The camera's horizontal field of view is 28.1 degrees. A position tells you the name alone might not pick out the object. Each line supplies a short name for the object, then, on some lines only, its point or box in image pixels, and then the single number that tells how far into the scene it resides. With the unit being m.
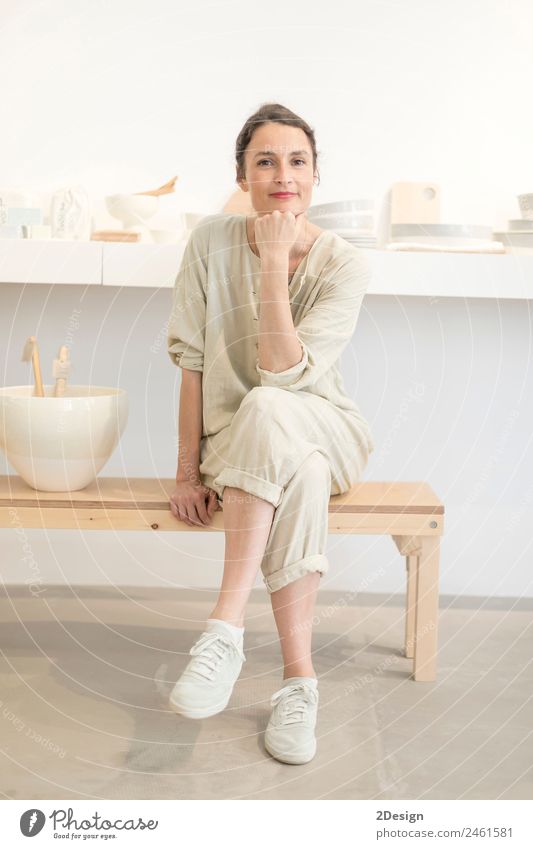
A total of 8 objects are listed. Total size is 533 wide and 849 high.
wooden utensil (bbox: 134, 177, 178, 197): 1.94
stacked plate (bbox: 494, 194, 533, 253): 1.86
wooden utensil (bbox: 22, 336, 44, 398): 1.72
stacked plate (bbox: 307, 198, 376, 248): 1.85
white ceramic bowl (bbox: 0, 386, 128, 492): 1.58
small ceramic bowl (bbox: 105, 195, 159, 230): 1.88
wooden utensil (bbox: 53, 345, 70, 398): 1.72
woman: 1.36
